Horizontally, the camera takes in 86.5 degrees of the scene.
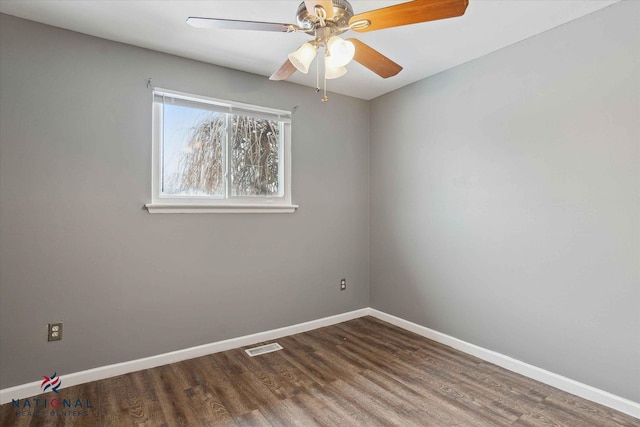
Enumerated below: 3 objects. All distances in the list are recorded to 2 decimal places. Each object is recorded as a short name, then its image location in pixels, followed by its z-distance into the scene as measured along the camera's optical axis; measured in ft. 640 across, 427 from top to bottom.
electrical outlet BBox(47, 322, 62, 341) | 7.29
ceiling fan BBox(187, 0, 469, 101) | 4.52
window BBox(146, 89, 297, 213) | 8.71
